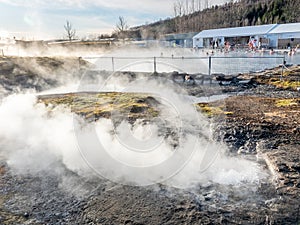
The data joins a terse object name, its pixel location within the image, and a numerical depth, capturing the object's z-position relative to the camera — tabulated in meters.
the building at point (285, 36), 31.95
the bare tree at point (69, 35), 57.34
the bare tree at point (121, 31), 63.54
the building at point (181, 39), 47.03
